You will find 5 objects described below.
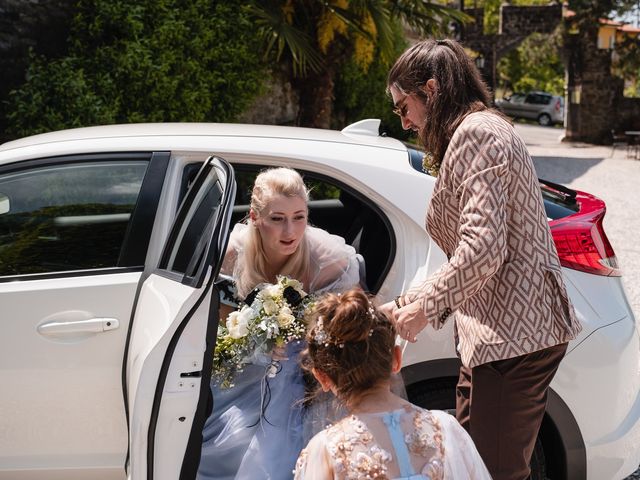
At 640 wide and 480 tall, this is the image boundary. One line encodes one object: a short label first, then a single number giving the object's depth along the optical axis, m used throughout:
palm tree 9.87
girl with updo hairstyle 1.89
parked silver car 38.19
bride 2.77
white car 2.76
